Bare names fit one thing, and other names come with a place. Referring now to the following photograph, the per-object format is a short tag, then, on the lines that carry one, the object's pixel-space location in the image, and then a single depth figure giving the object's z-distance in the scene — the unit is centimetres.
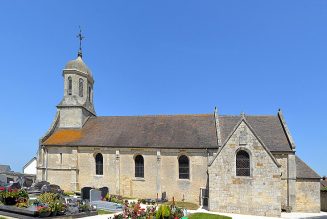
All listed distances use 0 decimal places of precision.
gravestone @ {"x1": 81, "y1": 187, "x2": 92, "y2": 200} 2248
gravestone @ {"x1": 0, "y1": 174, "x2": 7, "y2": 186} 2609
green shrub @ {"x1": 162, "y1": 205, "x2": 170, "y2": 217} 1414
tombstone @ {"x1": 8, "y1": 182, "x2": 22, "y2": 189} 2268
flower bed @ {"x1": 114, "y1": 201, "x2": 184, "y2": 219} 1415
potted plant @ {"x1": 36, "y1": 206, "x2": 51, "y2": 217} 1523
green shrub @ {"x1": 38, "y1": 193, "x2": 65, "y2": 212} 1590
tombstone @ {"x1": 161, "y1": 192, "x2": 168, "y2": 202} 2597
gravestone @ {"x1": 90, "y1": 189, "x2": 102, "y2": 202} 2191
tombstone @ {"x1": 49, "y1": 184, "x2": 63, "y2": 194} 2447
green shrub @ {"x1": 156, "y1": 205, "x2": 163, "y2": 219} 1408
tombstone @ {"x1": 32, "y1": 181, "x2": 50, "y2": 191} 2573
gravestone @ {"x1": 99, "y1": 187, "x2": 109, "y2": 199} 2436
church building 2166
